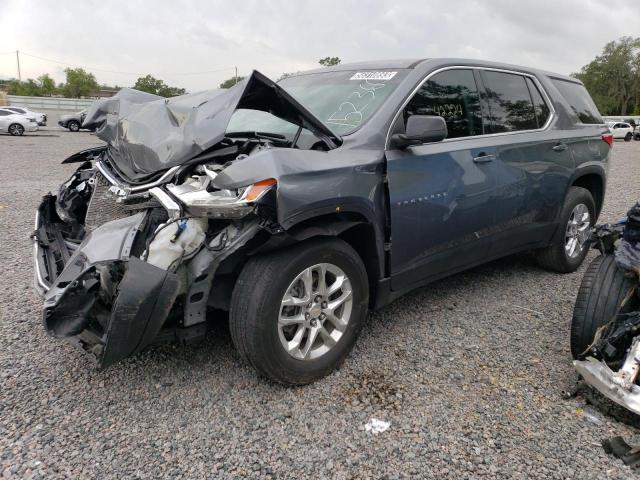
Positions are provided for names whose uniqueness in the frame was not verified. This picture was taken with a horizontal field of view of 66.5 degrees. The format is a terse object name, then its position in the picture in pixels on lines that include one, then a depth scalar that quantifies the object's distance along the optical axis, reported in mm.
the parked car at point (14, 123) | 23625
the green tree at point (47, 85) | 76806
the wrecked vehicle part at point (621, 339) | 2371
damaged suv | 2340
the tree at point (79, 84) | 75125
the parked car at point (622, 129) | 36781
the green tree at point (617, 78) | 65688
